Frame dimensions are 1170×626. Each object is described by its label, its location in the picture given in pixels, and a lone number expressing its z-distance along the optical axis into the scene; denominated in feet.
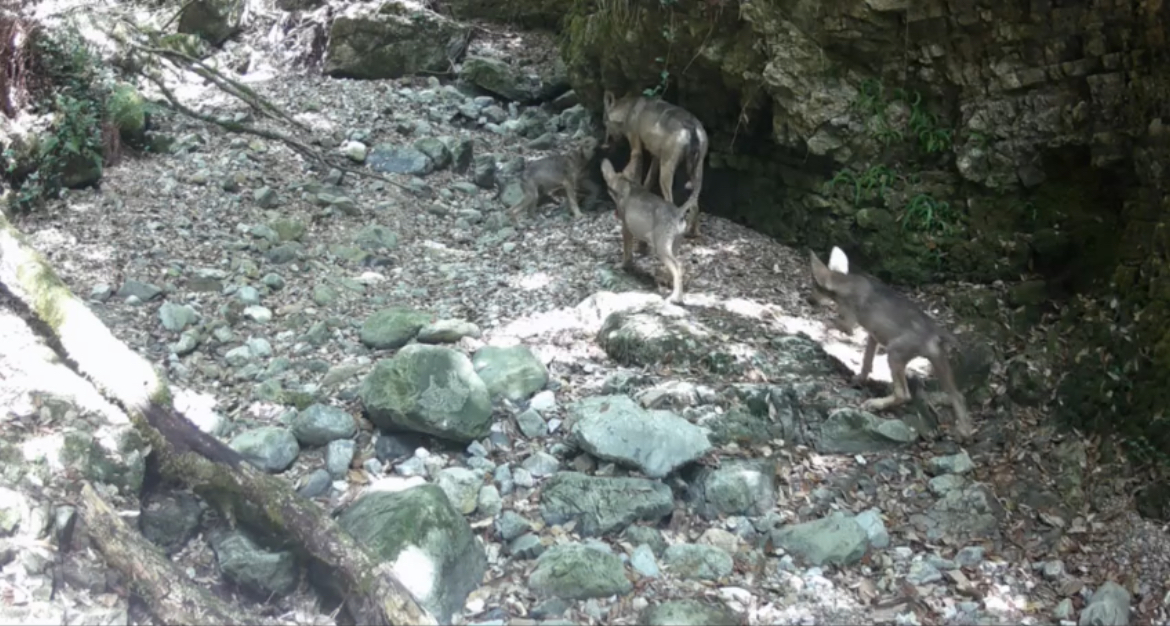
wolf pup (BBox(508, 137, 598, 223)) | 33.14
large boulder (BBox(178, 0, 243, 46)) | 44.55
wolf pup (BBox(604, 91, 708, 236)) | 29.84
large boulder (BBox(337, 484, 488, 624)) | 16.02
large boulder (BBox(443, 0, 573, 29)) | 45.78
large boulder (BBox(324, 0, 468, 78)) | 42.19
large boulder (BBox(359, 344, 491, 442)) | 19.79
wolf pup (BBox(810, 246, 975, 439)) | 22.03
